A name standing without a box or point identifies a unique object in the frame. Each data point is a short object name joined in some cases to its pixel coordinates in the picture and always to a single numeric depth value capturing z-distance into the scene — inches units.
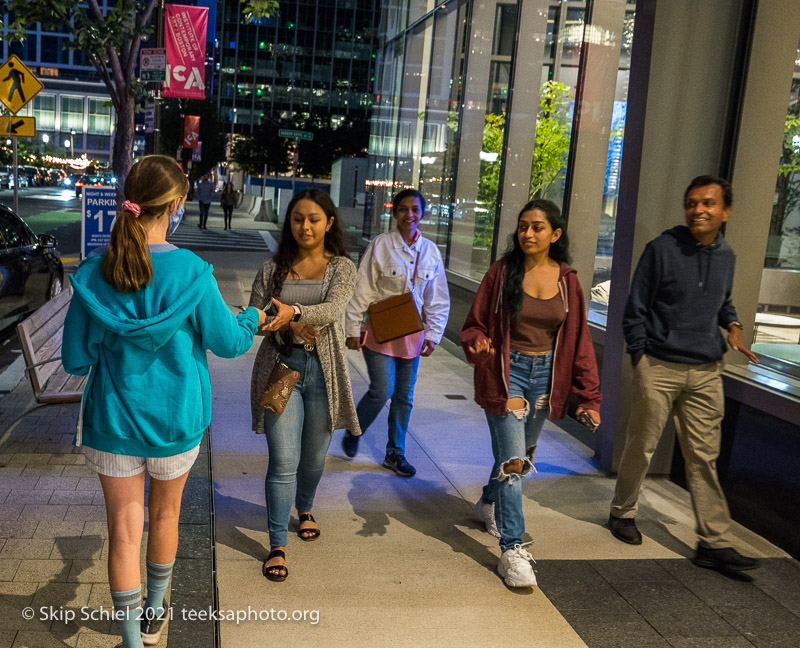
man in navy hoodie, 176.9
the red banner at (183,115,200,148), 1798.7
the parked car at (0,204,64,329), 395.9
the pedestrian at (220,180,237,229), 1291.8
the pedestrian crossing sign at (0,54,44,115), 598.5
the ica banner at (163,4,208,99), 624.4
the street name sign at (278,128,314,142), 1113.6
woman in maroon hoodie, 165.8
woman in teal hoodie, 113.2
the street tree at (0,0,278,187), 561.0
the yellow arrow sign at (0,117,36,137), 609.7
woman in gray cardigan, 160.2
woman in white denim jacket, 218.7
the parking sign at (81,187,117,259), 388.8
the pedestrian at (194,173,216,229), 1186.4
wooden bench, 210.6
